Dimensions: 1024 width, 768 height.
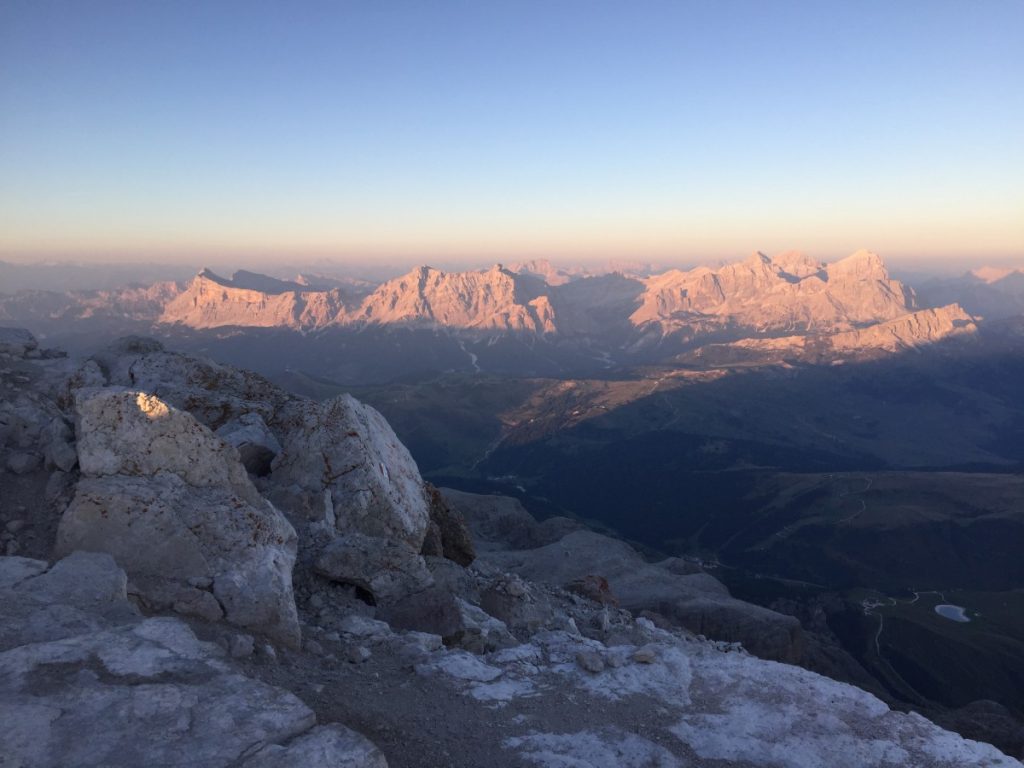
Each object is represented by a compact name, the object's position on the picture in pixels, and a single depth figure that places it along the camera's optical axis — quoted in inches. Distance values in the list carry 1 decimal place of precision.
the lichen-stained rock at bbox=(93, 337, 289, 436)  1127.0
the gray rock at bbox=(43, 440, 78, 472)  737.0
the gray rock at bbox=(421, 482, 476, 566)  1302.9
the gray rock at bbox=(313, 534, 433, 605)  834.8
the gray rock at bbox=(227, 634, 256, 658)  576.4
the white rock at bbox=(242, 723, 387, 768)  410.3
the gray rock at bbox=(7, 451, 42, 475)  757.3
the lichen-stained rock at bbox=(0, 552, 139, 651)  514.3
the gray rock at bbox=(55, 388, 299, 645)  638.5
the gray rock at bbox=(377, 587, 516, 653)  776.3
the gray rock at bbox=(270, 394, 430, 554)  1012.5
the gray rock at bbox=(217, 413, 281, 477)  1022.4
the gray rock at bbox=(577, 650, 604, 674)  711.7
